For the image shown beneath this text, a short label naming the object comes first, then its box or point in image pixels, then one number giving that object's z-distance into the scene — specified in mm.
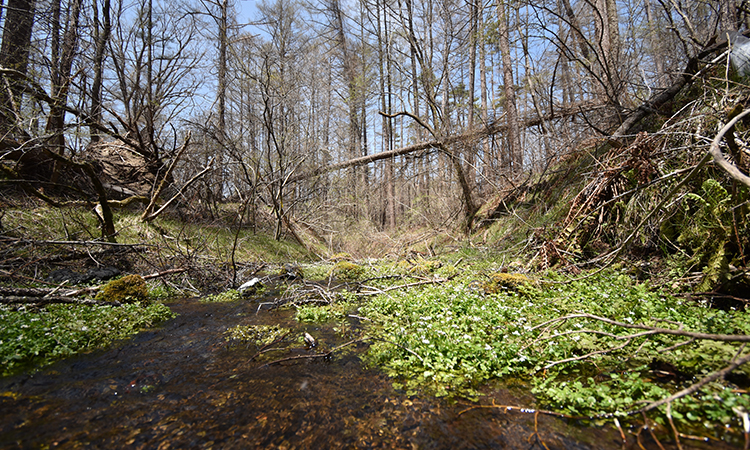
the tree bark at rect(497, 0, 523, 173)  9680
